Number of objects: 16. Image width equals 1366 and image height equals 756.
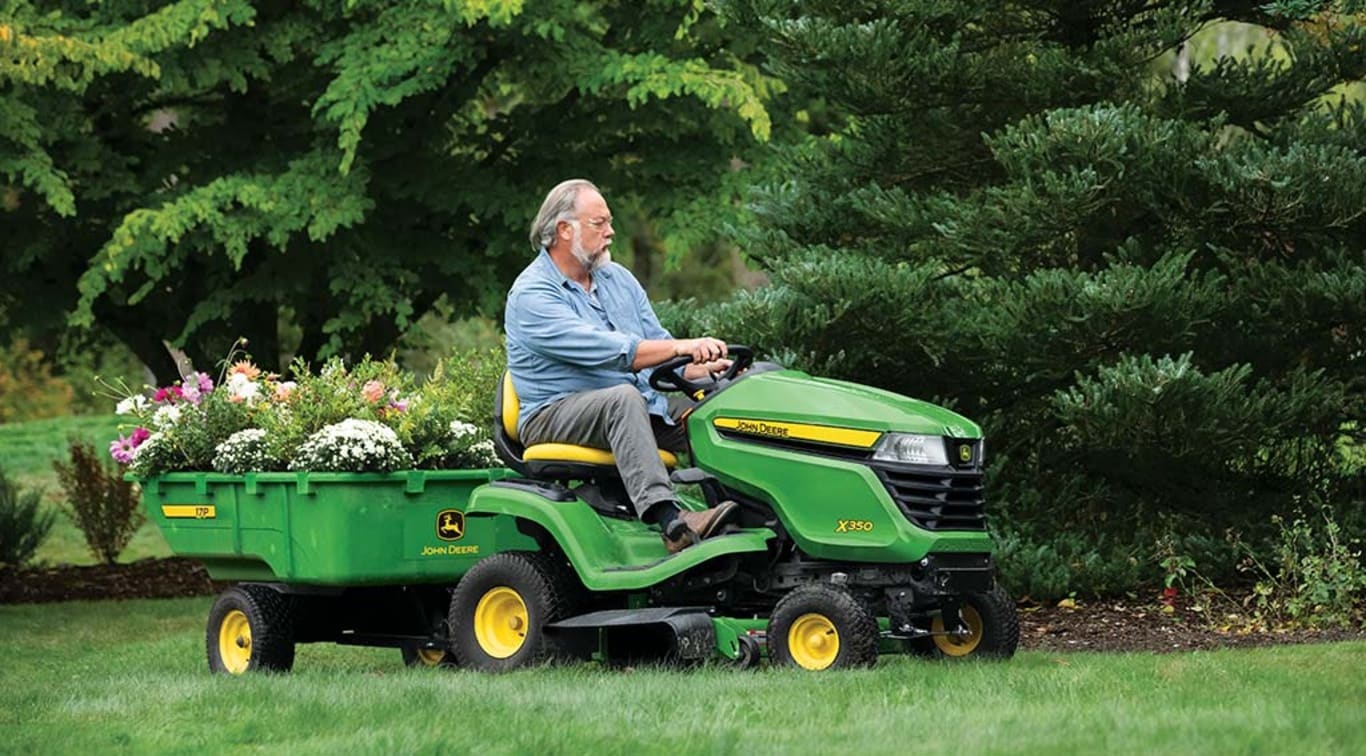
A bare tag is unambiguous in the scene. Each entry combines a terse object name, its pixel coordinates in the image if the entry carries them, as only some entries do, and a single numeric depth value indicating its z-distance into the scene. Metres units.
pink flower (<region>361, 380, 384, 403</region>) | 13.55
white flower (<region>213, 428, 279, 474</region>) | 13.38
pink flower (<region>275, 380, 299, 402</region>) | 13.74
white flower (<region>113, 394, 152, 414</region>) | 14.04
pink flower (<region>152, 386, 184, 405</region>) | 14.22
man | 11.68
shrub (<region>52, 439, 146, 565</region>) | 27.65
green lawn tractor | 11.41
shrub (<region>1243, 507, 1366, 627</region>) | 14.44
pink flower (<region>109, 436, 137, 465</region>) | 13.96
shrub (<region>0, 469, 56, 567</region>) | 27.03
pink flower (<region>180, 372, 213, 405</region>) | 14.03
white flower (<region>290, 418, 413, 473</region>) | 12.78
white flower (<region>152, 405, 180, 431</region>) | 13.85
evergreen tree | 14.83
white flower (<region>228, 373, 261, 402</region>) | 13.99
